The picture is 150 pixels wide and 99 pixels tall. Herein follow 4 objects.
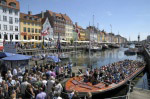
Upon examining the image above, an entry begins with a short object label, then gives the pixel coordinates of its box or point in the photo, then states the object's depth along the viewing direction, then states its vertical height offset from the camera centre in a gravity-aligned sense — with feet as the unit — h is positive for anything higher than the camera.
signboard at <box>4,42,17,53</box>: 49.67 -0.79
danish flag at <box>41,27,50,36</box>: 59.88 +5.92
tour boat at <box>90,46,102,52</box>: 229.41 -5.02
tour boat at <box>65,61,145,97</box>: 37.37 -12.18
